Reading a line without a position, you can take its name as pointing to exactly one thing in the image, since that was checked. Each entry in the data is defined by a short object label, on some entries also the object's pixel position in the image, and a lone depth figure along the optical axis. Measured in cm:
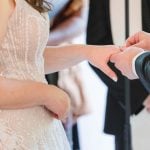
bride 225
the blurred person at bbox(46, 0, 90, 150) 429
